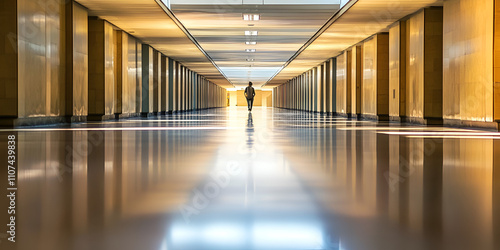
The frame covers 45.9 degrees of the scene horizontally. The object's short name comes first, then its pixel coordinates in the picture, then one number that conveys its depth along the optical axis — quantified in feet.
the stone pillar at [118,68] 99.23
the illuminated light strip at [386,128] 63.13
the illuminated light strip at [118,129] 53.29
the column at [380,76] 101.19
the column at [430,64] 76.18
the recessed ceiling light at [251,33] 109.61
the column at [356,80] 120.06
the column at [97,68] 87.51
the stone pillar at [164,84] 146.64
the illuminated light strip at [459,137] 45.16
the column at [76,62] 74.02
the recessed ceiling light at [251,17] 90.27
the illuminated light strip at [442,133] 50.11
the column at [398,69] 87.97
